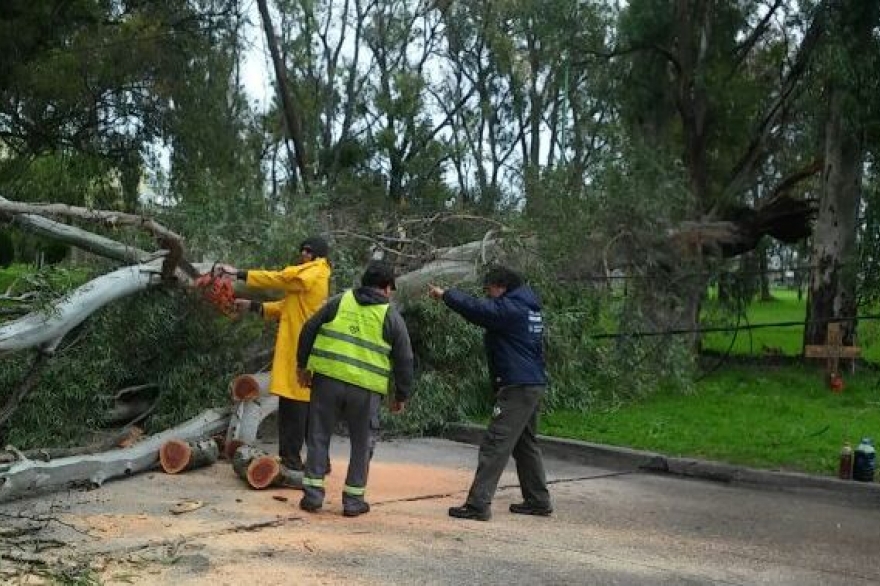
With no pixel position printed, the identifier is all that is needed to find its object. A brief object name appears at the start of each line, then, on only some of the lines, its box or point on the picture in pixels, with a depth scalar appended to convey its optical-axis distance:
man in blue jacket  6.54
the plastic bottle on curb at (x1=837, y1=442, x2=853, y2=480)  8.09
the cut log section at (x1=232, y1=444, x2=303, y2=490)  7.07
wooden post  13.23
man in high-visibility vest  6.41
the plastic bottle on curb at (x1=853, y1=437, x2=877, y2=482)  7.98
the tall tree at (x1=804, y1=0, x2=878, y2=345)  14.41
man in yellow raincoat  7.29
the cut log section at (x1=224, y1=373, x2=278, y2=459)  8.02
